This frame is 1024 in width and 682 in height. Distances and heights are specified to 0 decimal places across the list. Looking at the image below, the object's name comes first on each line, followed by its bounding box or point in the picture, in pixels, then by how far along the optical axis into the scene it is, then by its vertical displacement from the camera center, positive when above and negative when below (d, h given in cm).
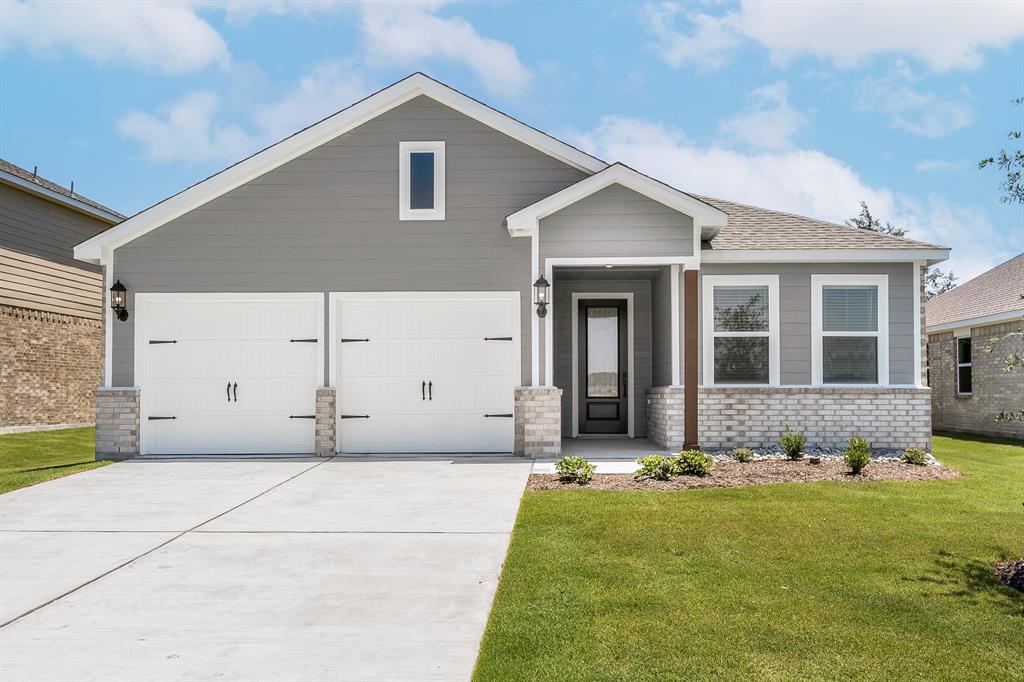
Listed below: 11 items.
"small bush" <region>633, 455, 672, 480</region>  830 -128
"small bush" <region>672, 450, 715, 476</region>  843 -124
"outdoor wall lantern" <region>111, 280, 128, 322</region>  1079 +94
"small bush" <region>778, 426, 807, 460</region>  974 -116
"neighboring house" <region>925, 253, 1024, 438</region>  1423 +13
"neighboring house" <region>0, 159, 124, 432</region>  1509 +130
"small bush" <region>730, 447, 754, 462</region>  961 -127
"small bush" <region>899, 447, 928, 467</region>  947 -129
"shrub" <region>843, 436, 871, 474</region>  847 -115
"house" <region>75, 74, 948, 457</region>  1076 +83
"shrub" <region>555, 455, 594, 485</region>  818 -128
